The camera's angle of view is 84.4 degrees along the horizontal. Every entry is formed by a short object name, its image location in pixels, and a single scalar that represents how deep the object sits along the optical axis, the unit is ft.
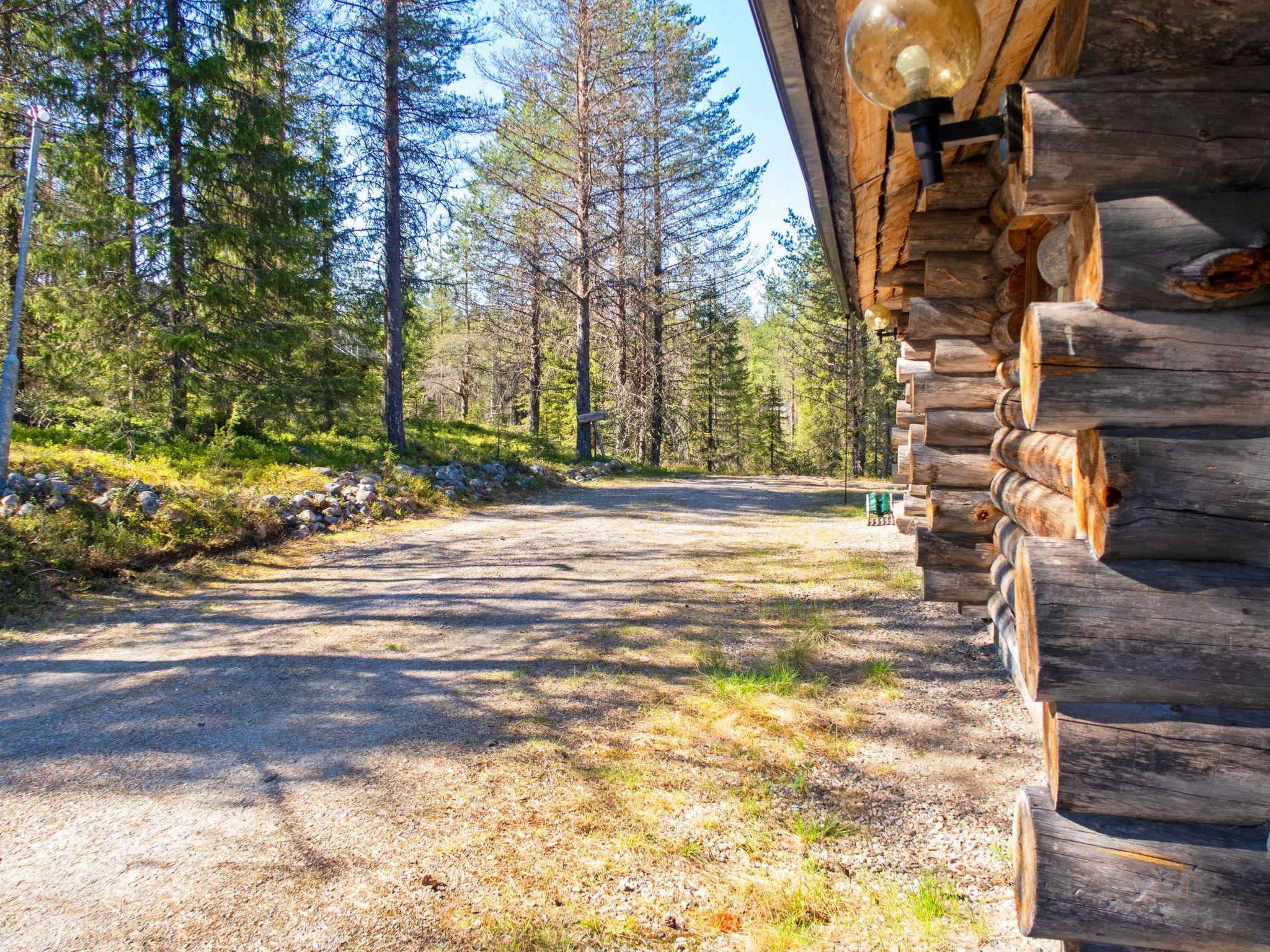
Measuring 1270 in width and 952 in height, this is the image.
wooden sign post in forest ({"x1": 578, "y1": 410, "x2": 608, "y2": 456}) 55.52
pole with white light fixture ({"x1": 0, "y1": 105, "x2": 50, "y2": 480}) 21.02
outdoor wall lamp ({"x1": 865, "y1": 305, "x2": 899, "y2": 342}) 26.48
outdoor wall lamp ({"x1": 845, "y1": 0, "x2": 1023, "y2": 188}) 5.79
